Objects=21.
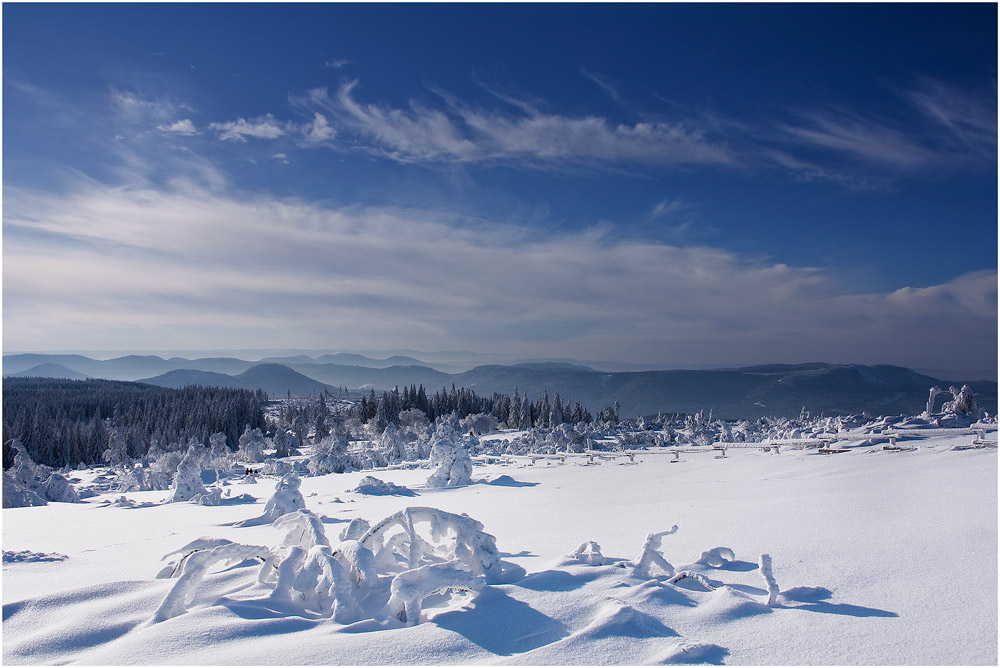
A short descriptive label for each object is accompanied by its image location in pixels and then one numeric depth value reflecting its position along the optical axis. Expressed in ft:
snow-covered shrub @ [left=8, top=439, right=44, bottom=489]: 77.30
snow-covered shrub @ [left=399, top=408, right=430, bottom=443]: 204.23
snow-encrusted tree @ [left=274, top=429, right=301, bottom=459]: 185.06
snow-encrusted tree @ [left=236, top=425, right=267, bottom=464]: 165.17
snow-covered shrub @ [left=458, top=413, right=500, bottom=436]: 248.11
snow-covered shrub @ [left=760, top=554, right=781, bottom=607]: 13.61
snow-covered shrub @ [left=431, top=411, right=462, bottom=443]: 166.91
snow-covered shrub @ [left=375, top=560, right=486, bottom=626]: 12.76
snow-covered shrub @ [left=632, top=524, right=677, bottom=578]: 16.25
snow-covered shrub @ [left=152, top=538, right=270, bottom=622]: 13.02
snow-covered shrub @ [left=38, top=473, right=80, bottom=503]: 72.79
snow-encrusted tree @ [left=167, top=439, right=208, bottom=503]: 58.49
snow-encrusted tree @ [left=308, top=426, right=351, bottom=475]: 97.25
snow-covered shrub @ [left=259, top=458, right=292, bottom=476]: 91.61
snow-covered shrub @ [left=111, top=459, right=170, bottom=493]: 90.99
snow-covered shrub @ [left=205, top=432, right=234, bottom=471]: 120.98
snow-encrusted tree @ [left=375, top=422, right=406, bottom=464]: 123.75
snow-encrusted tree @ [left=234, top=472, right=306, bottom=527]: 32.81
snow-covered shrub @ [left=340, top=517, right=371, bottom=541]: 18.48
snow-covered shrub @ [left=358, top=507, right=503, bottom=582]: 15.94
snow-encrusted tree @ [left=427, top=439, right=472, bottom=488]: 63.62
